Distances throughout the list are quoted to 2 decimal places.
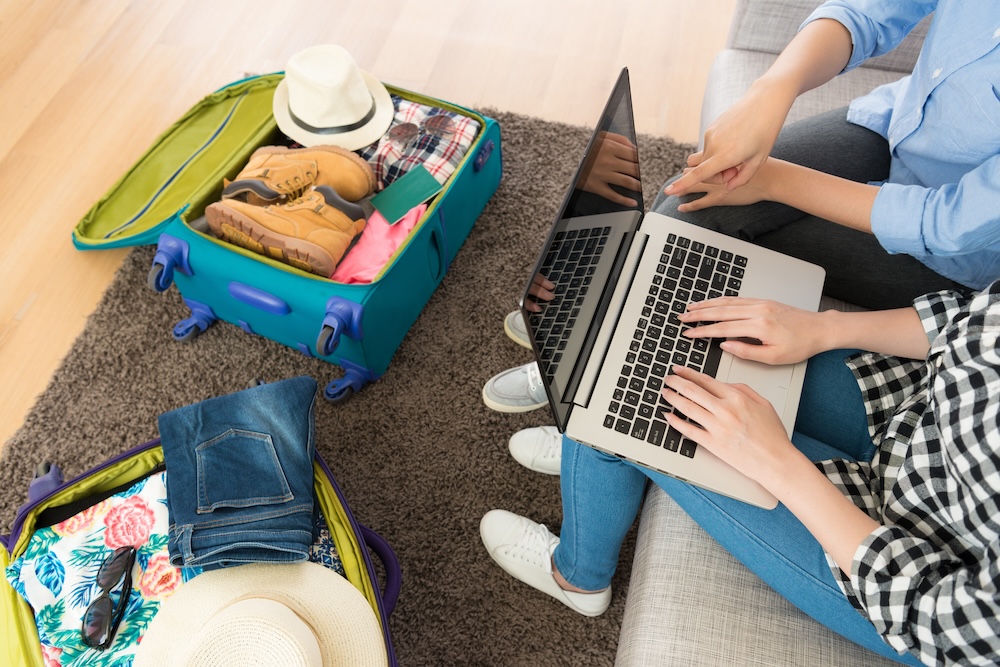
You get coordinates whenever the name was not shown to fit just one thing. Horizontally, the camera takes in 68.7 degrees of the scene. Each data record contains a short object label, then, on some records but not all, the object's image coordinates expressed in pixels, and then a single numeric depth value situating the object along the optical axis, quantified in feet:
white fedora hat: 4.74
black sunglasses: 3.02
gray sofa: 2.83
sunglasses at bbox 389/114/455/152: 4.95
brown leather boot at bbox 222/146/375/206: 4.55
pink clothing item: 4.53
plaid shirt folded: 4.85
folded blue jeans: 3.15
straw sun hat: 2.77
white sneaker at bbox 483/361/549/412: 4.57
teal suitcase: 4.26
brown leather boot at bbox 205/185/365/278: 4.27
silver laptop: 2.82
